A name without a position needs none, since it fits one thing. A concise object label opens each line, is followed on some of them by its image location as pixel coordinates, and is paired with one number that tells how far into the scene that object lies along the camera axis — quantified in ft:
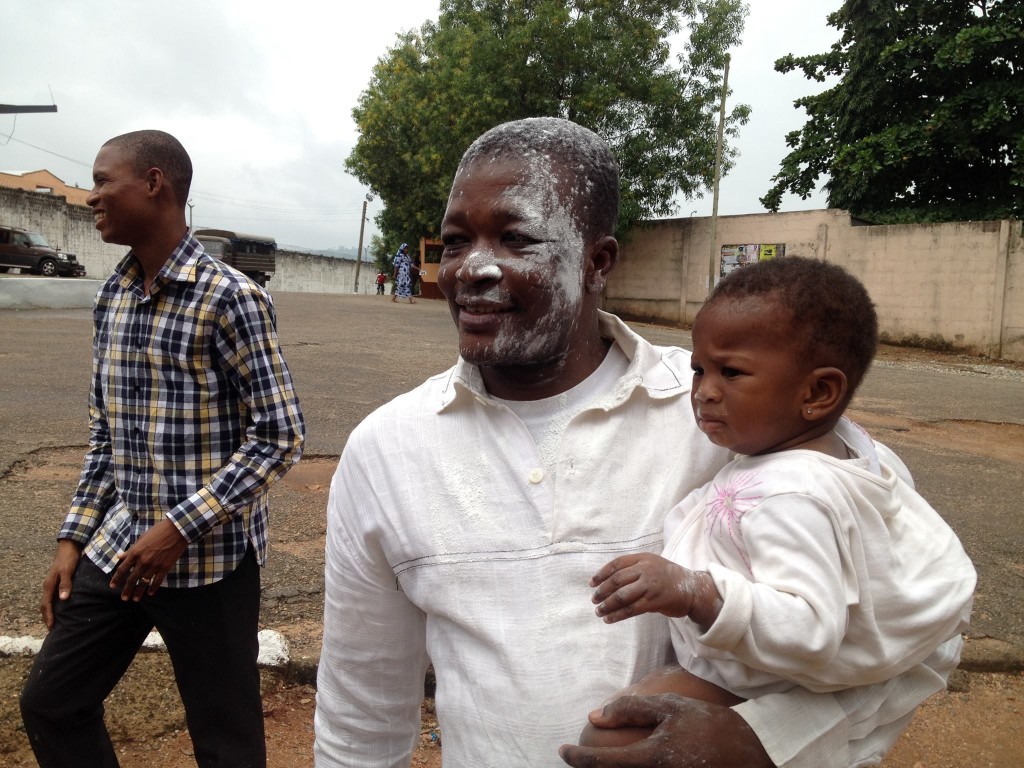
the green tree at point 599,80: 63.72
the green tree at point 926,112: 55.21
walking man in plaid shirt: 7.13
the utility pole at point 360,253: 152.87
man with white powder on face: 4.10
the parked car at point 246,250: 104.99
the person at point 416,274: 95.52
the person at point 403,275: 80.28
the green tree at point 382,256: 113.19
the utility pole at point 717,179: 64.64
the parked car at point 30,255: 89.35
